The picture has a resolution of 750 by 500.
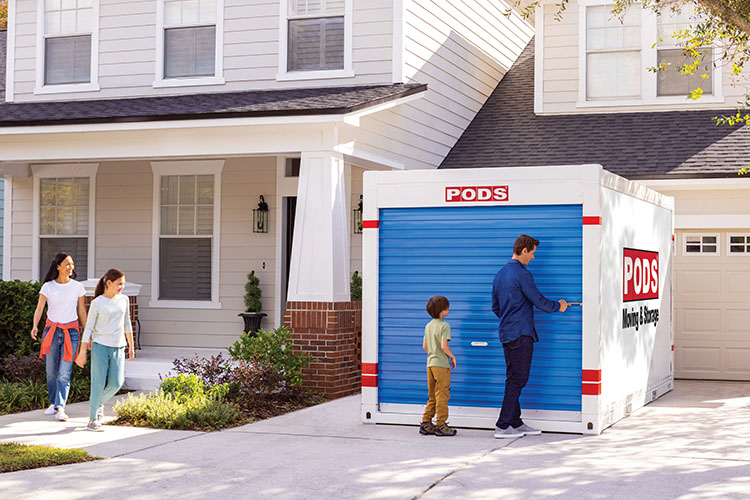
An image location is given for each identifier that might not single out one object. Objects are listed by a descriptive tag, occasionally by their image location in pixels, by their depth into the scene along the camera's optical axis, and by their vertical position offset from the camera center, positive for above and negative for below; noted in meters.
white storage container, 9.70 -0.01
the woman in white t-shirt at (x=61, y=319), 10.90 -0.46
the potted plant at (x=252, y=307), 15.13 -0.42
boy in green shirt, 9.68 -0.81
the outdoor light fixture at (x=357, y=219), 15.10 +0.92
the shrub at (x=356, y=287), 13.82 -0.09
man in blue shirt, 9.51 -0.37
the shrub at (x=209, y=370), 11.43 -1.05
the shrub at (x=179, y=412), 10.23 -1.38
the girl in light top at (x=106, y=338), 10.12 -0.61
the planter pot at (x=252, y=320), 15.10 -0.61
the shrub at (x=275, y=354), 11.83 -0.88
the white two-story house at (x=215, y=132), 12.62 +1.93
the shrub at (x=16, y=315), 13.23 -0.51
